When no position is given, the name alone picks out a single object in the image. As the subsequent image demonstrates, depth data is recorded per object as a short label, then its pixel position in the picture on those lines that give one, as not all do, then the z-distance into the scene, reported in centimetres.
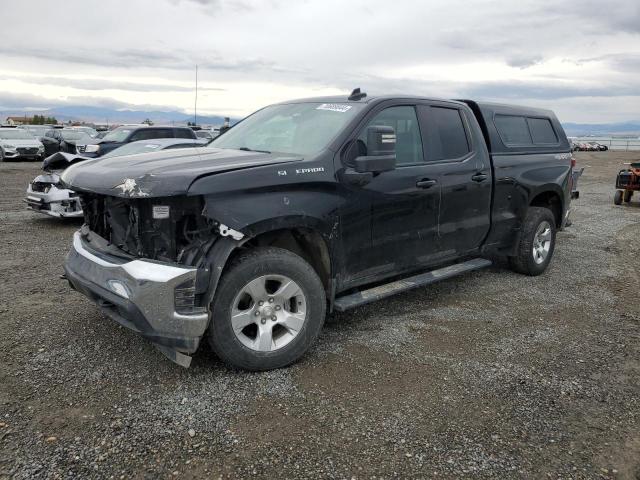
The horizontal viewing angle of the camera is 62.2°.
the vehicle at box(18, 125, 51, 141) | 3013
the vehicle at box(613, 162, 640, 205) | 1245
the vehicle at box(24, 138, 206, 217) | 841
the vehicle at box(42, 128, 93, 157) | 2336
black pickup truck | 324
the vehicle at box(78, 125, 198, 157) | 1323
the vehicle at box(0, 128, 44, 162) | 2259
